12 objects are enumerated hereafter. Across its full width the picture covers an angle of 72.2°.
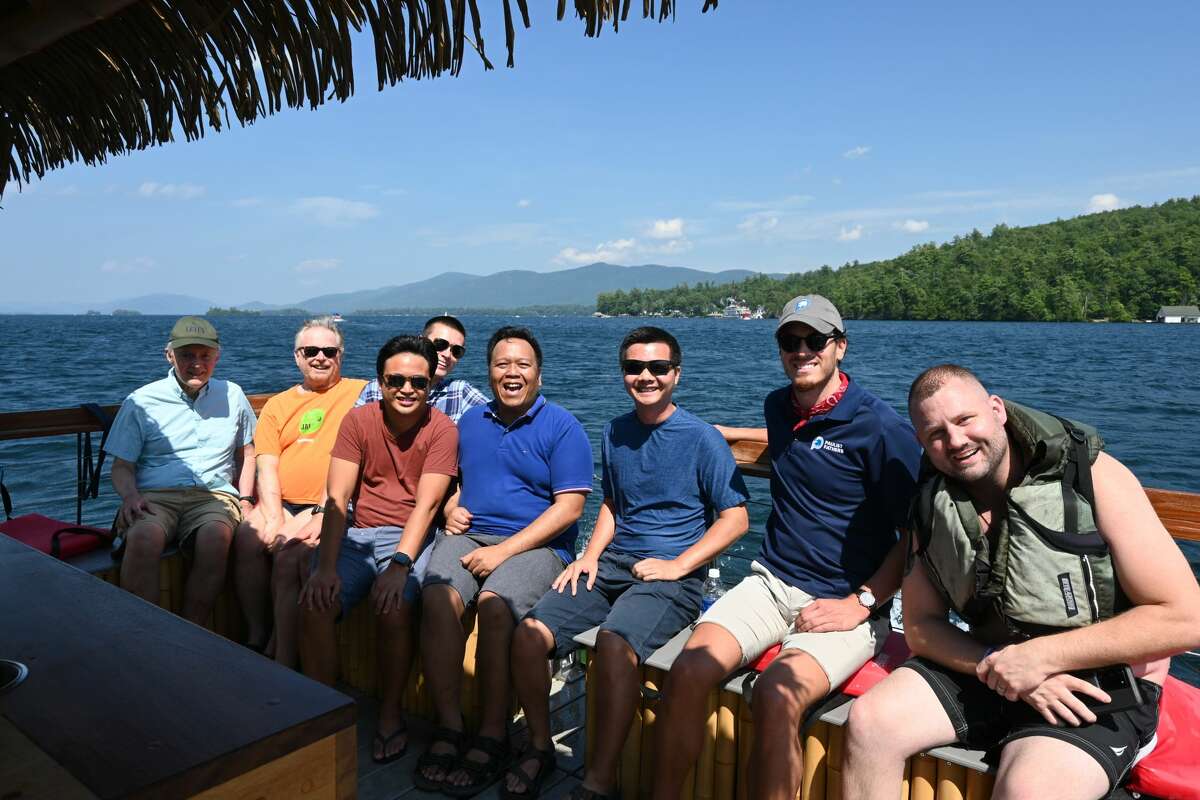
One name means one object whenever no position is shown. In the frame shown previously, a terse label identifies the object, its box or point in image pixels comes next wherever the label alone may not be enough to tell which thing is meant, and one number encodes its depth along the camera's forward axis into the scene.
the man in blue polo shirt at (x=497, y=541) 2.80
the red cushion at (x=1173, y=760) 1.88
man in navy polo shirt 2.26
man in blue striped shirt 3.75
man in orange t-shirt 3.33
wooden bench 2.02
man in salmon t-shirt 3.02
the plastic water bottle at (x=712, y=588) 3.49
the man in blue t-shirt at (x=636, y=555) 2.55
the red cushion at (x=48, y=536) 3.45
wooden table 1.15
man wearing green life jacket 1.88
